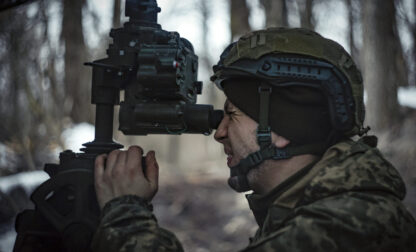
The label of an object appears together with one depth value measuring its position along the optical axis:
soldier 1.59
